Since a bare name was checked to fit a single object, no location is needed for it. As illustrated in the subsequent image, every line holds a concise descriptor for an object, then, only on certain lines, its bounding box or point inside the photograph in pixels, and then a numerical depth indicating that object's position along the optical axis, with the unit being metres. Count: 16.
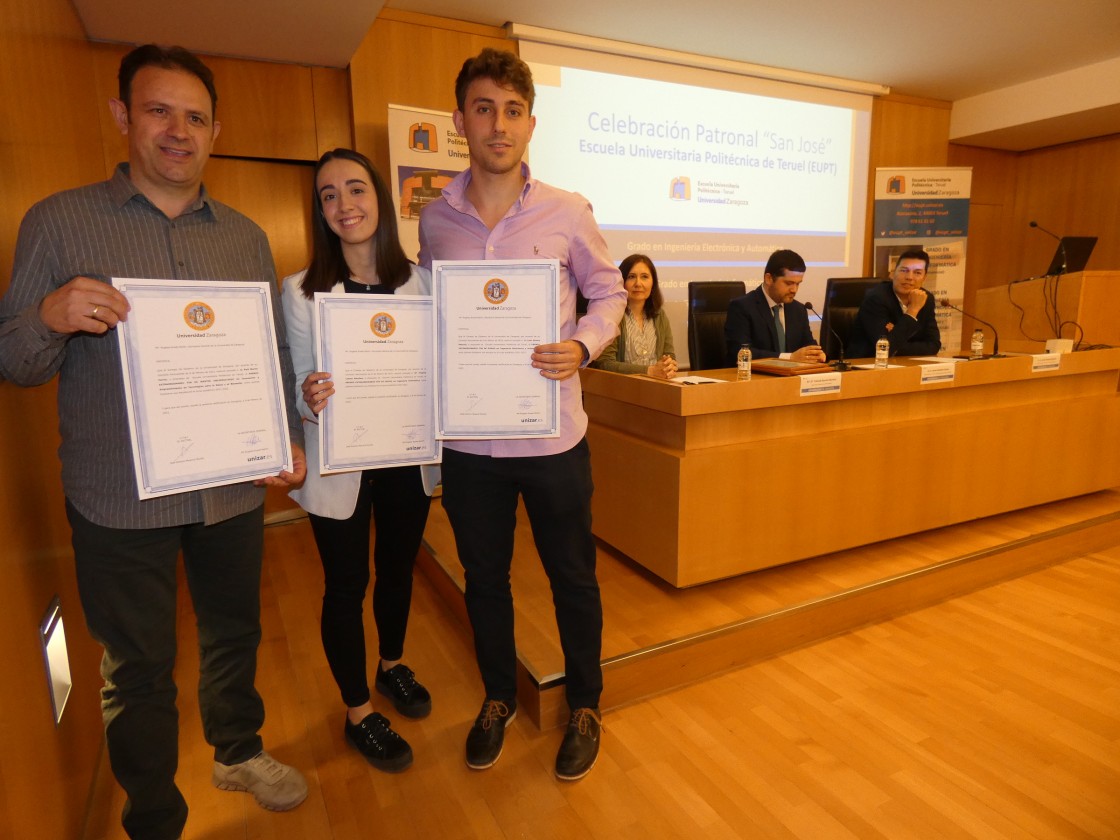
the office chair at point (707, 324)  3.92
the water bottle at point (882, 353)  2.74
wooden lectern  3.91
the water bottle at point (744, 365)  2.40
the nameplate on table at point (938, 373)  2.70
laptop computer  4.02
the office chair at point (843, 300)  4.21
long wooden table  2.30
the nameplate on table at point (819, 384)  2.40
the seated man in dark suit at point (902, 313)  3.60
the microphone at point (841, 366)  2.66
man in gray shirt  1.08
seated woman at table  3.38
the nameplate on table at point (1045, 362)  3.02
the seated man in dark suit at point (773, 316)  3.24
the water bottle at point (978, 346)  3.08
